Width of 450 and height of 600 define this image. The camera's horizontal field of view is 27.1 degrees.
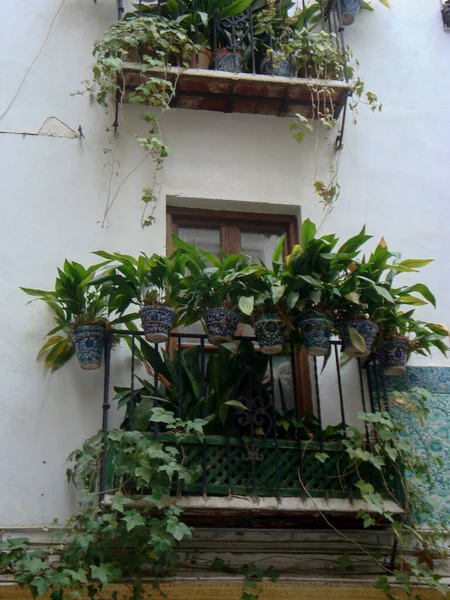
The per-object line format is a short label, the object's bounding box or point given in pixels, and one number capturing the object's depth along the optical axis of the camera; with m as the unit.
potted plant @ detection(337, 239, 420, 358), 5.22
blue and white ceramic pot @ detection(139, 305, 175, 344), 5.16
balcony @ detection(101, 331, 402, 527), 5.00
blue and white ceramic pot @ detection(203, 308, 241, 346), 5.21
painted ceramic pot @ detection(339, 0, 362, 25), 7.04
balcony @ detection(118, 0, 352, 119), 6.39
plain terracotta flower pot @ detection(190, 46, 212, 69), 6.57
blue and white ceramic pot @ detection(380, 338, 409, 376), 5.48
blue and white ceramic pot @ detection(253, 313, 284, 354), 5.21
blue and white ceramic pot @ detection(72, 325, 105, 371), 5.30
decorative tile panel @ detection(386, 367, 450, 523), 5.50
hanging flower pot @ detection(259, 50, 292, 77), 6.45
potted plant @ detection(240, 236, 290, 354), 5.20
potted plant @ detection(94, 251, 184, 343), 5.16
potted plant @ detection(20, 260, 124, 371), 5.30
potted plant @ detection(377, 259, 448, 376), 5.43
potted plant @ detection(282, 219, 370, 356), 5.20
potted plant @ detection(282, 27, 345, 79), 6.45
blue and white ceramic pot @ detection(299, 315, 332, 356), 5.23
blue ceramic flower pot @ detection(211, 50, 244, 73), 6.47
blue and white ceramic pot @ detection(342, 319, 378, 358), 5.26
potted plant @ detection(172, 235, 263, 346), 5.20
